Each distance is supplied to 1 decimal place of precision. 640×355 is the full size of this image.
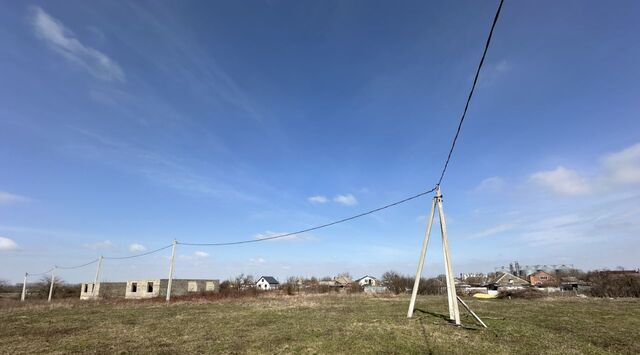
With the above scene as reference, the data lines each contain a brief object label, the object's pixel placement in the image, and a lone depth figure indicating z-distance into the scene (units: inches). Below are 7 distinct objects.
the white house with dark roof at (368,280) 4966.5
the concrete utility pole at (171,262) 1531.7
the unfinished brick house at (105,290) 2605.8
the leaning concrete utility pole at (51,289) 2572.6
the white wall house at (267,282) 5094.5
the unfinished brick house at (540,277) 4356.1
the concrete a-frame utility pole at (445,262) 592.1
